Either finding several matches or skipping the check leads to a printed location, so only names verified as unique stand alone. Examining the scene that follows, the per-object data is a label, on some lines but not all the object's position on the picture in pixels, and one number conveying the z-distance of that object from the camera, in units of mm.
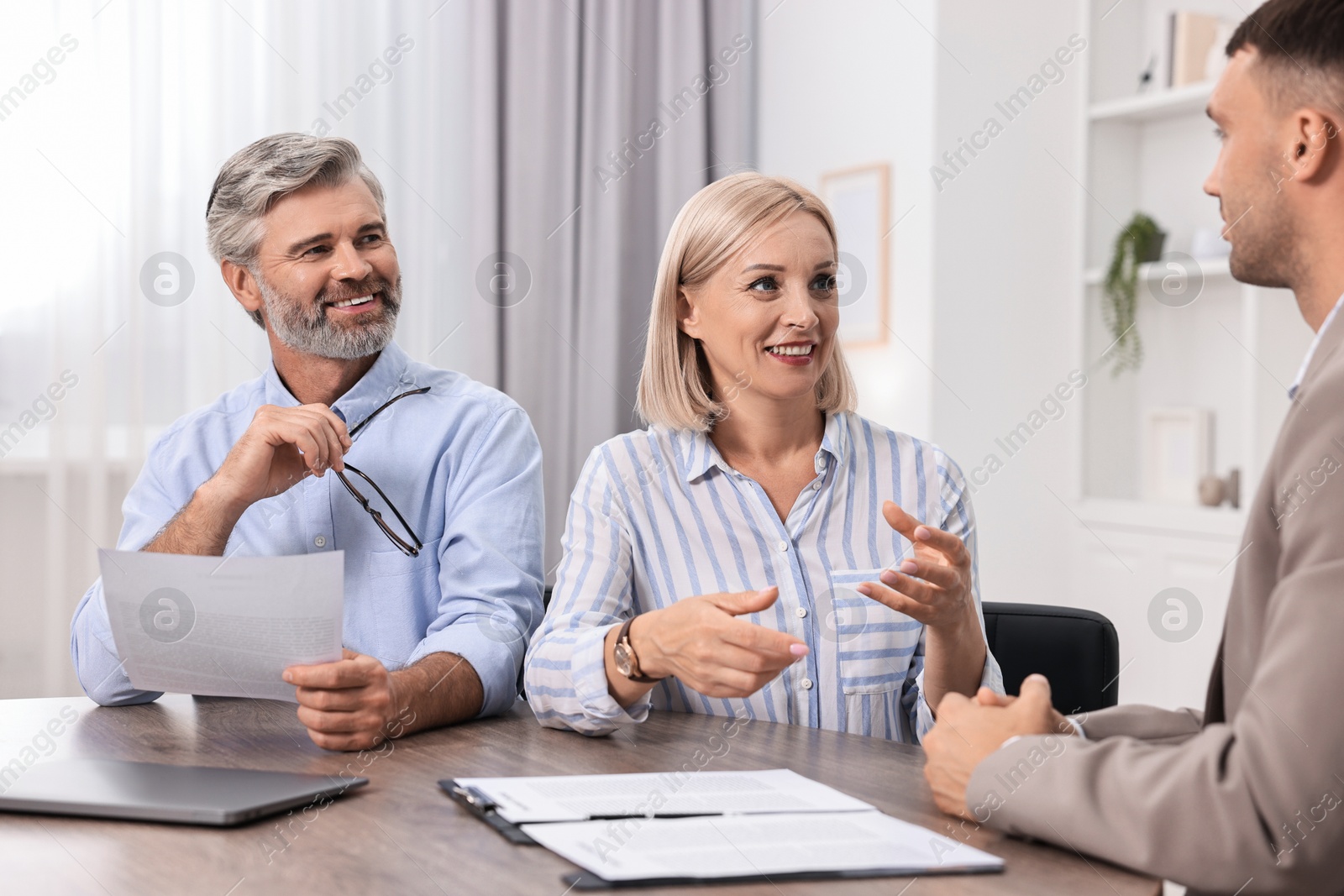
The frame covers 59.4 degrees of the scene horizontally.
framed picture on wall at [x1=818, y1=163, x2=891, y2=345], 3736
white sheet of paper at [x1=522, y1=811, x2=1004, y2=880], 876
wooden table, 879
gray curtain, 3777
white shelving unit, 3289
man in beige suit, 827
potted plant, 3578
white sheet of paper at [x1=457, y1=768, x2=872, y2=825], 1007
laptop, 1000
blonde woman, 1580
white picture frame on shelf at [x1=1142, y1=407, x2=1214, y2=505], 3535
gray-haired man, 1611
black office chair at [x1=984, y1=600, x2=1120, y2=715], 1596
